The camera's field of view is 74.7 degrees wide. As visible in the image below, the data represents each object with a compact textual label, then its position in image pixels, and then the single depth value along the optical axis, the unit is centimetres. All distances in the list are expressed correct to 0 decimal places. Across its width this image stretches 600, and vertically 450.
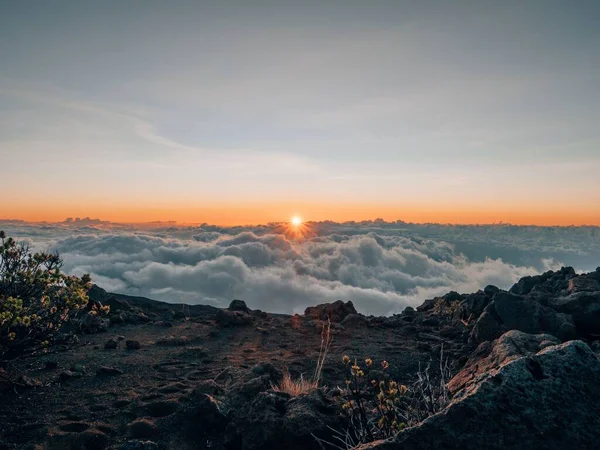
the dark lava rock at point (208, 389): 741
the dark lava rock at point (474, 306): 1569
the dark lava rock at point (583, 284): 1357
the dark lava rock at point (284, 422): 555
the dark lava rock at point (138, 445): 492
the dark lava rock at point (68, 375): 873
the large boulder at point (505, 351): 607
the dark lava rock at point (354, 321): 1634
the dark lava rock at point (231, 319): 1617
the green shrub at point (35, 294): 763
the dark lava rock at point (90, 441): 603
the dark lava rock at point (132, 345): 1201
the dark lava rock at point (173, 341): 1287
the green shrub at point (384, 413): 393
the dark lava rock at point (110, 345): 1184
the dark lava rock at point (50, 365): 931
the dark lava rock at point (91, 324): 1385
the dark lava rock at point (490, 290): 1756
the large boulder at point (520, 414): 275
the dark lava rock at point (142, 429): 640
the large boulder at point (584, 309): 1027
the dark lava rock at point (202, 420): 651
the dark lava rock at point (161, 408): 730
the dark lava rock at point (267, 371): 821
